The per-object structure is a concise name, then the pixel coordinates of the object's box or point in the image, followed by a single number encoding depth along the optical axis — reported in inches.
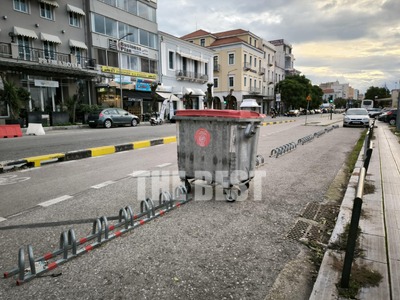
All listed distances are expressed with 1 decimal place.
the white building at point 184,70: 1366.9
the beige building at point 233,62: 2047.2
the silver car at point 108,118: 834.2
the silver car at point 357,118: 861.8
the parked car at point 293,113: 2221.1
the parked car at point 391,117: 1008.9
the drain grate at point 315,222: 134.5
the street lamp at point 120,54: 1063.9
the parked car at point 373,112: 1924.2
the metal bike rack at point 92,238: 100.1
